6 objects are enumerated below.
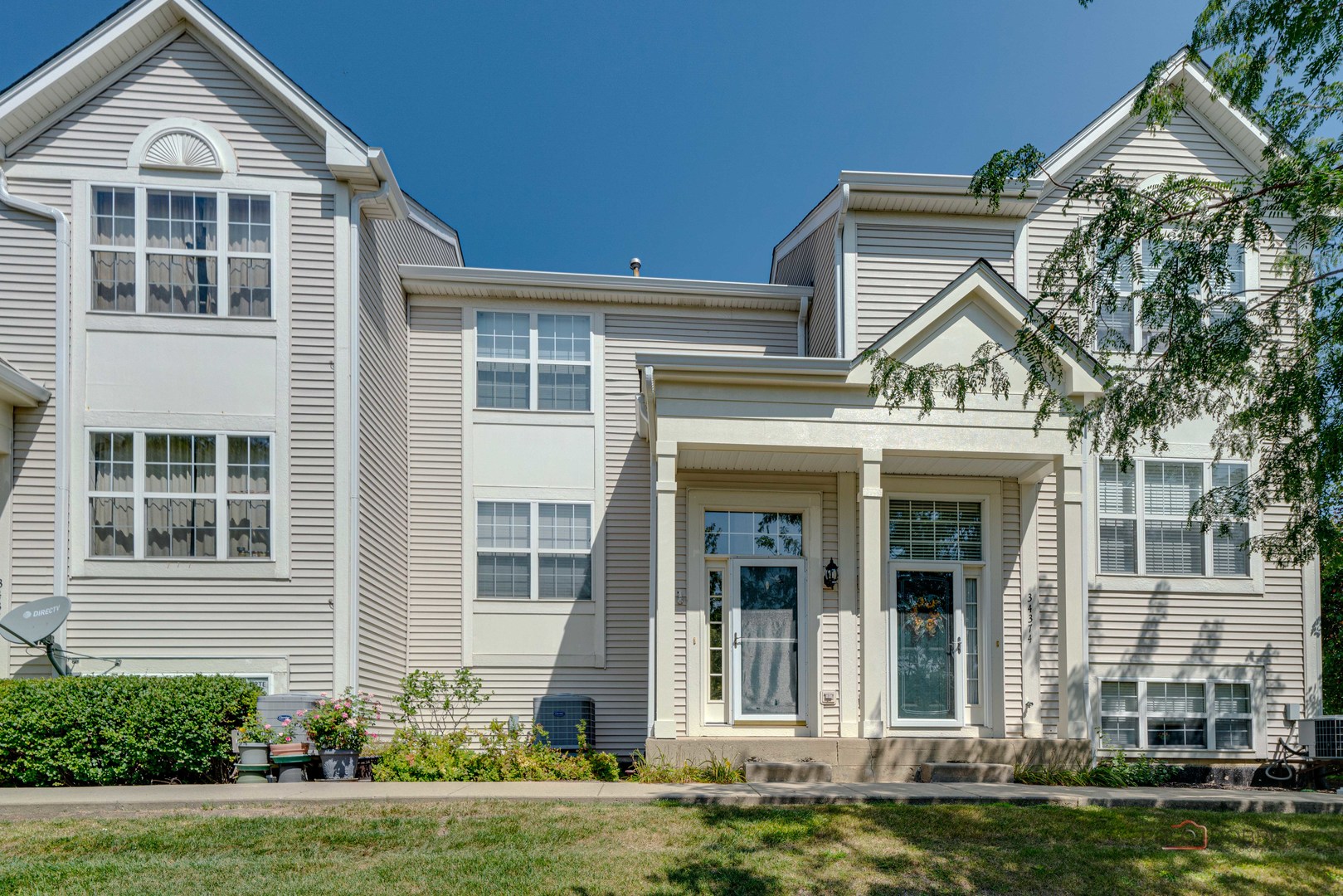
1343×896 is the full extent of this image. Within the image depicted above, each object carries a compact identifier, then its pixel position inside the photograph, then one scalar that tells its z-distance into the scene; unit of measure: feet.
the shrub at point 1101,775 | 34.37
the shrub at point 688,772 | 31.73
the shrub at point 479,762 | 31.76
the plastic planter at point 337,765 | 31.99
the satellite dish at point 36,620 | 32.78
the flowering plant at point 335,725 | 32.40
